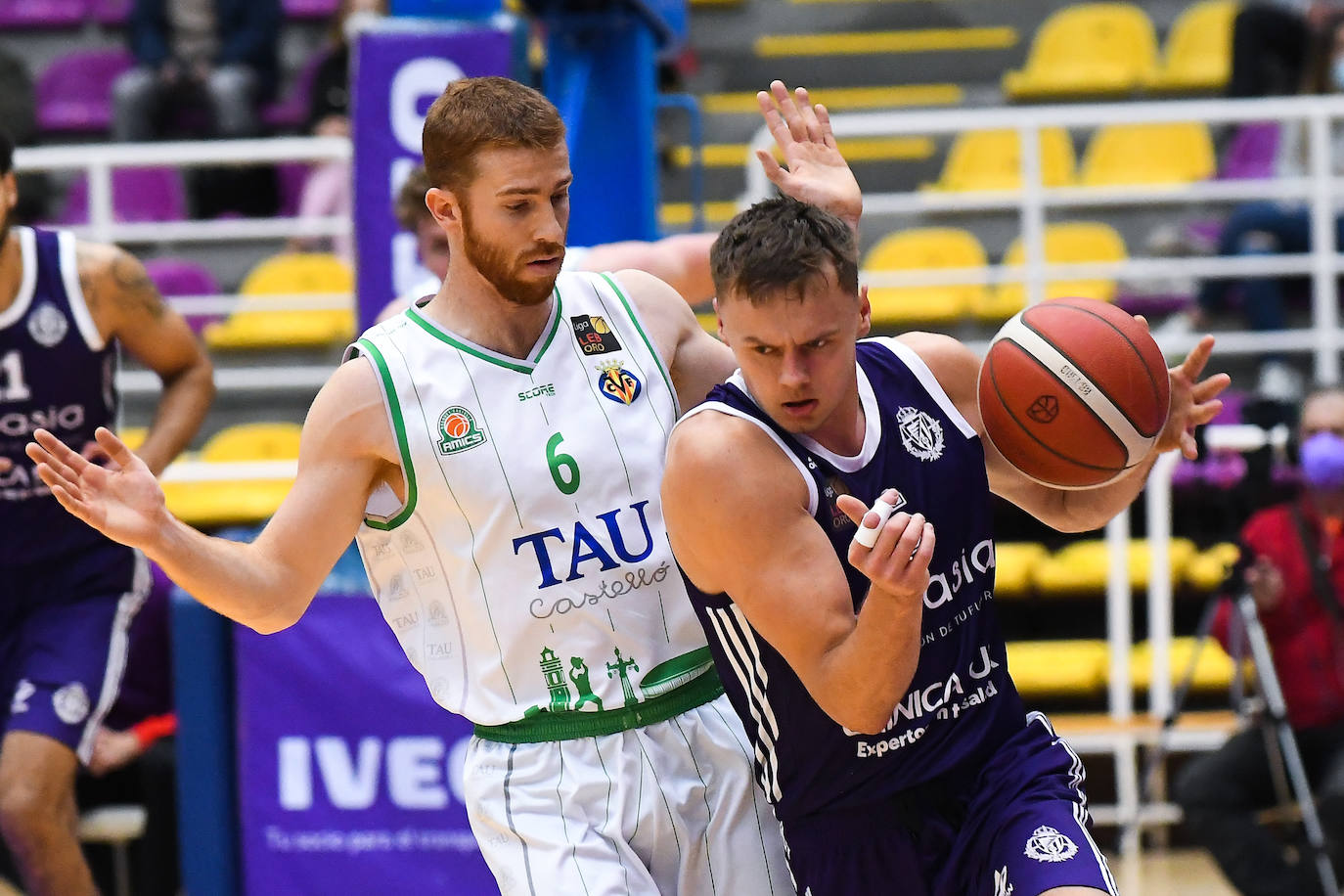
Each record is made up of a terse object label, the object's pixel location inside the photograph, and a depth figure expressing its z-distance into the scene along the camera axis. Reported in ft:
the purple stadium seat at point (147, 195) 72.49
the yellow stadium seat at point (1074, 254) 60.23
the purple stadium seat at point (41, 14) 81.56
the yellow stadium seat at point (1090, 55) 71.67
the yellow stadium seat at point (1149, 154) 66.90
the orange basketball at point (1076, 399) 20.67
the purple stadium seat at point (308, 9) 79.36
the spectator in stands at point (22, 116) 63.98
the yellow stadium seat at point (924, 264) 60.18
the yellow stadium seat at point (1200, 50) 70.95
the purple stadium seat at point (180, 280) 64.75
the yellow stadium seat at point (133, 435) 55.11
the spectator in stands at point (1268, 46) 63.82
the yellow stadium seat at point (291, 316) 62.80
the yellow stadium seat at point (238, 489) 54.03
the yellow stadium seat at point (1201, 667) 49.08
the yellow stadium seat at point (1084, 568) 50.80
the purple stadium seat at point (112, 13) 81.61
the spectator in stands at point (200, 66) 69.10
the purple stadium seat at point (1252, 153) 64.59
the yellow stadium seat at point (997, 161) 67.46
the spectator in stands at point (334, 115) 63.16
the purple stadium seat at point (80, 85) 78.07
